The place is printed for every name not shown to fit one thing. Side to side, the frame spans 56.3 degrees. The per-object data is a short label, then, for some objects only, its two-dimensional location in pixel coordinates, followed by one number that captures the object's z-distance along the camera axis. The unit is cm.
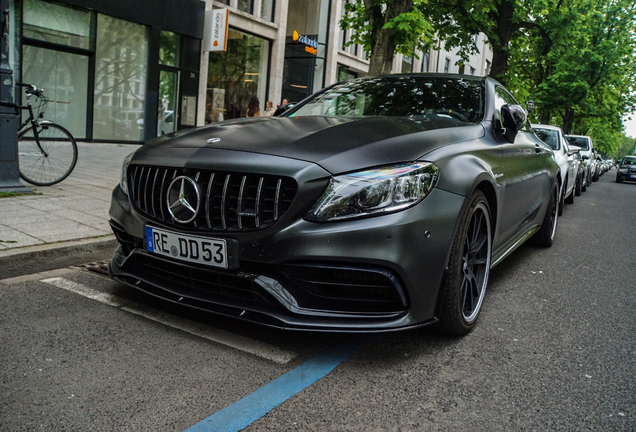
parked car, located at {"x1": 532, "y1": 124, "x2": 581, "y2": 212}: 895
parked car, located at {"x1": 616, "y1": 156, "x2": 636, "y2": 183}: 3240
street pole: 627
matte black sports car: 265
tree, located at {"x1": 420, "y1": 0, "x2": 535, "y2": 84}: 1684
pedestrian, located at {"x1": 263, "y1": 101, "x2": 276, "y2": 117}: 1560
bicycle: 696
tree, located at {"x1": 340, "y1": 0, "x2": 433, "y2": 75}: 941
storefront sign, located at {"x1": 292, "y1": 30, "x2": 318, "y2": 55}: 2189
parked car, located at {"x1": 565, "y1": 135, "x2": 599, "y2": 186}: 1823
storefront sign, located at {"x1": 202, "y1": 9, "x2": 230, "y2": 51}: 1762
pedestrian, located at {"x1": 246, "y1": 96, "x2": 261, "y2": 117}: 1762
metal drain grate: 423
